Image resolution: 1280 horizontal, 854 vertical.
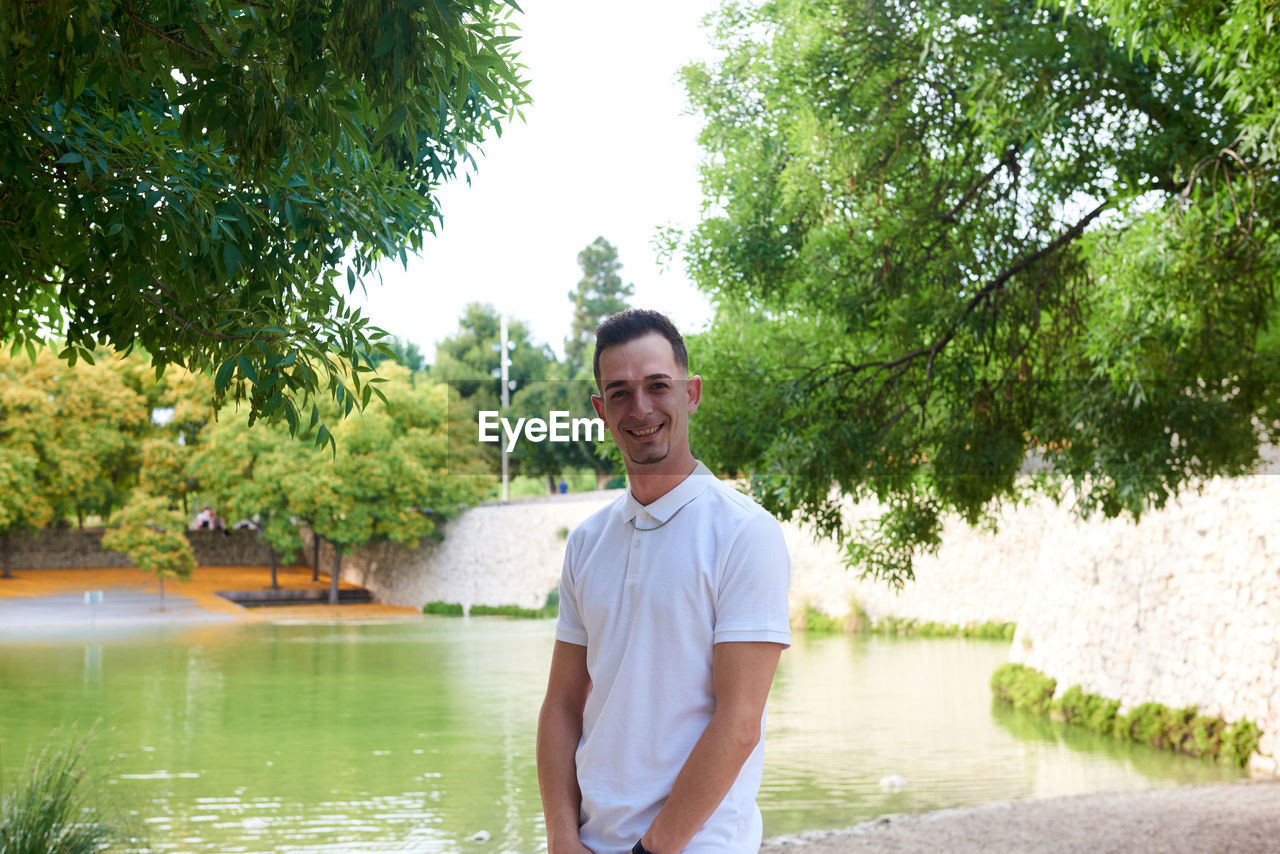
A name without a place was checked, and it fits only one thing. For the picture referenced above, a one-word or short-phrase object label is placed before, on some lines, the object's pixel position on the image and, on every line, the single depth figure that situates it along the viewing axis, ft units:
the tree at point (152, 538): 85.66
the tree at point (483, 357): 126.62
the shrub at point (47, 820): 15.23
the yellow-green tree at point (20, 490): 82.58
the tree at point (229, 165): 5.99
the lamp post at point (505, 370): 116.88
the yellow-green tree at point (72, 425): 87.51
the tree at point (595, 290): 145.18
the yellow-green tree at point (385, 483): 90.22
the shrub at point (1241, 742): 29.45
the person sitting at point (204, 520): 109.94
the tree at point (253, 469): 90.33
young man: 4.99
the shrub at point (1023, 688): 39.09
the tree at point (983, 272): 13.67
